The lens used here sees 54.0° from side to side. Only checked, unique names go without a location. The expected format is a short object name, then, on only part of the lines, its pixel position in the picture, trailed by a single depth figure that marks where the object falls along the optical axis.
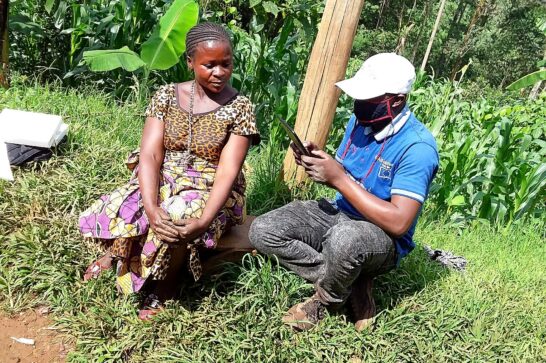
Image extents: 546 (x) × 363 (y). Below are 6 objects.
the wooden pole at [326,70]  3.25
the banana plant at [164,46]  4.25
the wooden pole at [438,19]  17.66
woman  2.54
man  2.52
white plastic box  3.58
